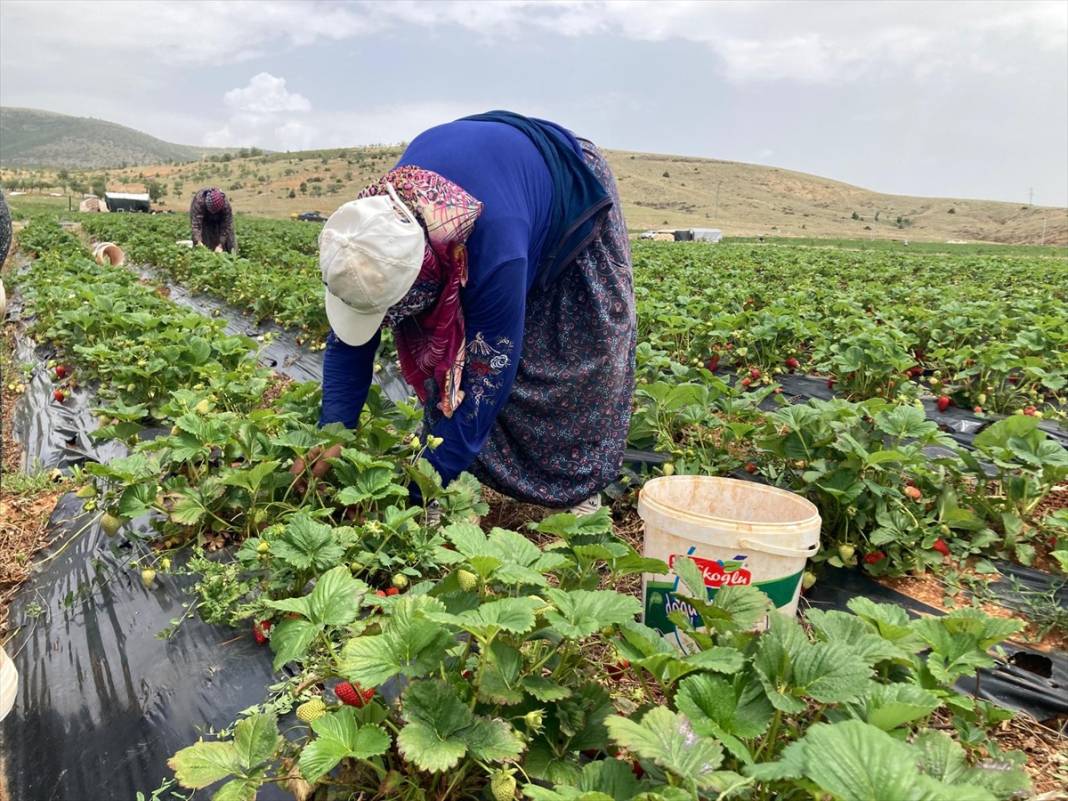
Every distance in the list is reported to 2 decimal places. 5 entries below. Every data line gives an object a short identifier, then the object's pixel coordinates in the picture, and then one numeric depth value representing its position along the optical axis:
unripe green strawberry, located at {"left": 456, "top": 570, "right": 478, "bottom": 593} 1.44
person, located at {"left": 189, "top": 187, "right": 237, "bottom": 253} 10.70
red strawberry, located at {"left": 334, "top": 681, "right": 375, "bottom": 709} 1.43
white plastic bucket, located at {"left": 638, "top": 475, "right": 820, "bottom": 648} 1.72
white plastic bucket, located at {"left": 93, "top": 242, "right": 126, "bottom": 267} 11.09
